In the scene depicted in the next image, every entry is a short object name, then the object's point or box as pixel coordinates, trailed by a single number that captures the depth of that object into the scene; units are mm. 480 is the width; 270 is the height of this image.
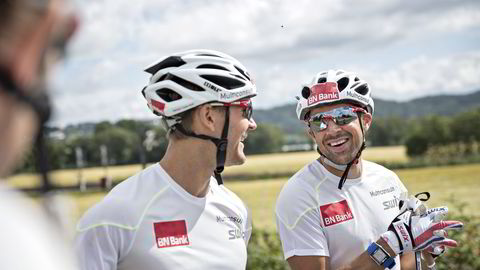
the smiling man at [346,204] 4367
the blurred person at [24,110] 883
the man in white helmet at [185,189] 3332
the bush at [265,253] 9484
